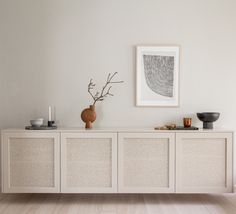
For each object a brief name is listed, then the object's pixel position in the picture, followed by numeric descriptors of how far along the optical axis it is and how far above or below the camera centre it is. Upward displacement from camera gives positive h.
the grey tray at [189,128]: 3.79 -0.27
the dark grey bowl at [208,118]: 3.91 -0.17
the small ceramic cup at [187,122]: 3.89 -0.21
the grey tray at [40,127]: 3.80 -0.27
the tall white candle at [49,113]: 4.07 -0.13
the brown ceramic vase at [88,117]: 3.94 -0.16
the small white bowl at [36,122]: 3.87 -0.22
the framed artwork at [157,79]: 4.14 +0.25
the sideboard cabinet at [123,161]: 3.69 -0.59
